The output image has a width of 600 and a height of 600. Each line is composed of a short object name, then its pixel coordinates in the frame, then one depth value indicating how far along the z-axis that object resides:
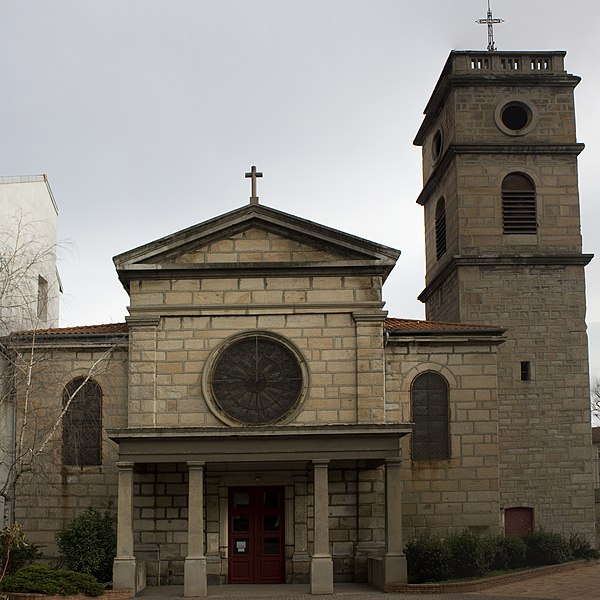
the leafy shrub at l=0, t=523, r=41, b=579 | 22.95
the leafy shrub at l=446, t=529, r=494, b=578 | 23.92
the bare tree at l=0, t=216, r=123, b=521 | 25.72
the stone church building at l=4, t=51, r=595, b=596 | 23.66
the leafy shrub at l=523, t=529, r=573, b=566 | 26.52
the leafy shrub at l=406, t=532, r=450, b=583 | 23.66
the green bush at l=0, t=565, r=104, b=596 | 21.42
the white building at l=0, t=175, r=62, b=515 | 26.19
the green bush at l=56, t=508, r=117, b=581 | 24.09
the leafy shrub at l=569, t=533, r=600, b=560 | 28.19
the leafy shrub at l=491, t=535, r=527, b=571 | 25.31
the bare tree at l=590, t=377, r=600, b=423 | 61.67
